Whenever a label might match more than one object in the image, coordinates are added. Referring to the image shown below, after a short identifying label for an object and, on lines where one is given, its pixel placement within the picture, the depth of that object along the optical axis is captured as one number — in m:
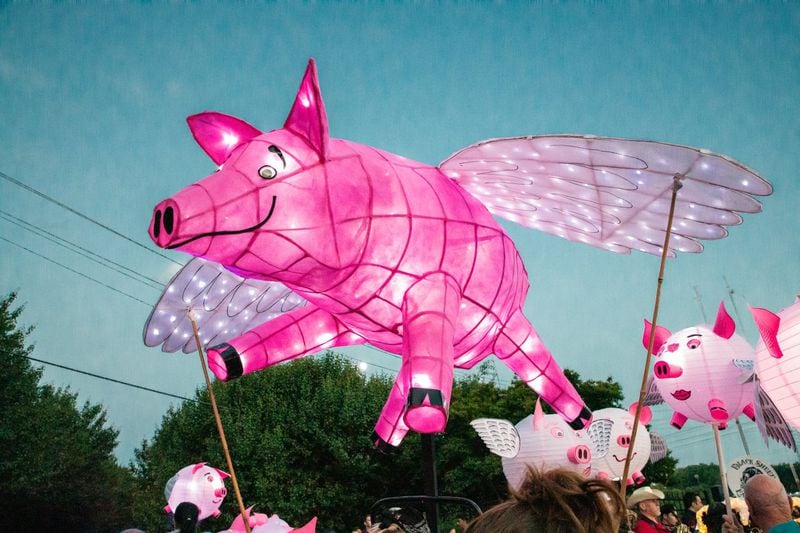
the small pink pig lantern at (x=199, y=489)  9.05
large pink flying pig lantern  3.44
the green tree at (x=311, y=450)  18.27
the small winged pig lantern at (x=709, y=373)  6.20
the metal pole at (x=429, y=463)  4.36
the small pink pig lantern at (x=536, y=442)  7.22
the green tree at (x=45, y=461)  18.83
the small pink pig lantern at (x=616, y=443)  8.68
